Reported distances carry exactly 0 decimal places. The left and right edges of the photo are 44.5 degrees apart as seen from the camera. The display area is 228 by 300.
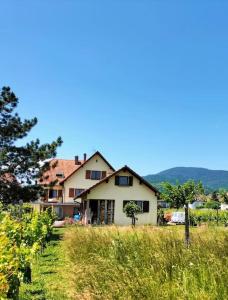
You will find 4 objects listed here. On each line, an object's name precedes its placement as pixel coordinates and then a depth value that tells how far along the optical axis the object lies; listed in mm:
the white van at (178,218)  33393
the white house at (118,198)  27941
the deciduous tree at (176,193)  16441
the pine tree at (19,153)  17624
